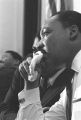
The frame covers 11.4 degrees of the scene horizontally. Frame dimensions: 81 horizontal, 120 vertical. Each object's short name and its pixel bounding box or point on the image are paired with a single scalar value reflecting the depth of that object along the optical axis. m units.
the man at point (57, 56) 2.01
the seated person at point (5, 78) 3.02
